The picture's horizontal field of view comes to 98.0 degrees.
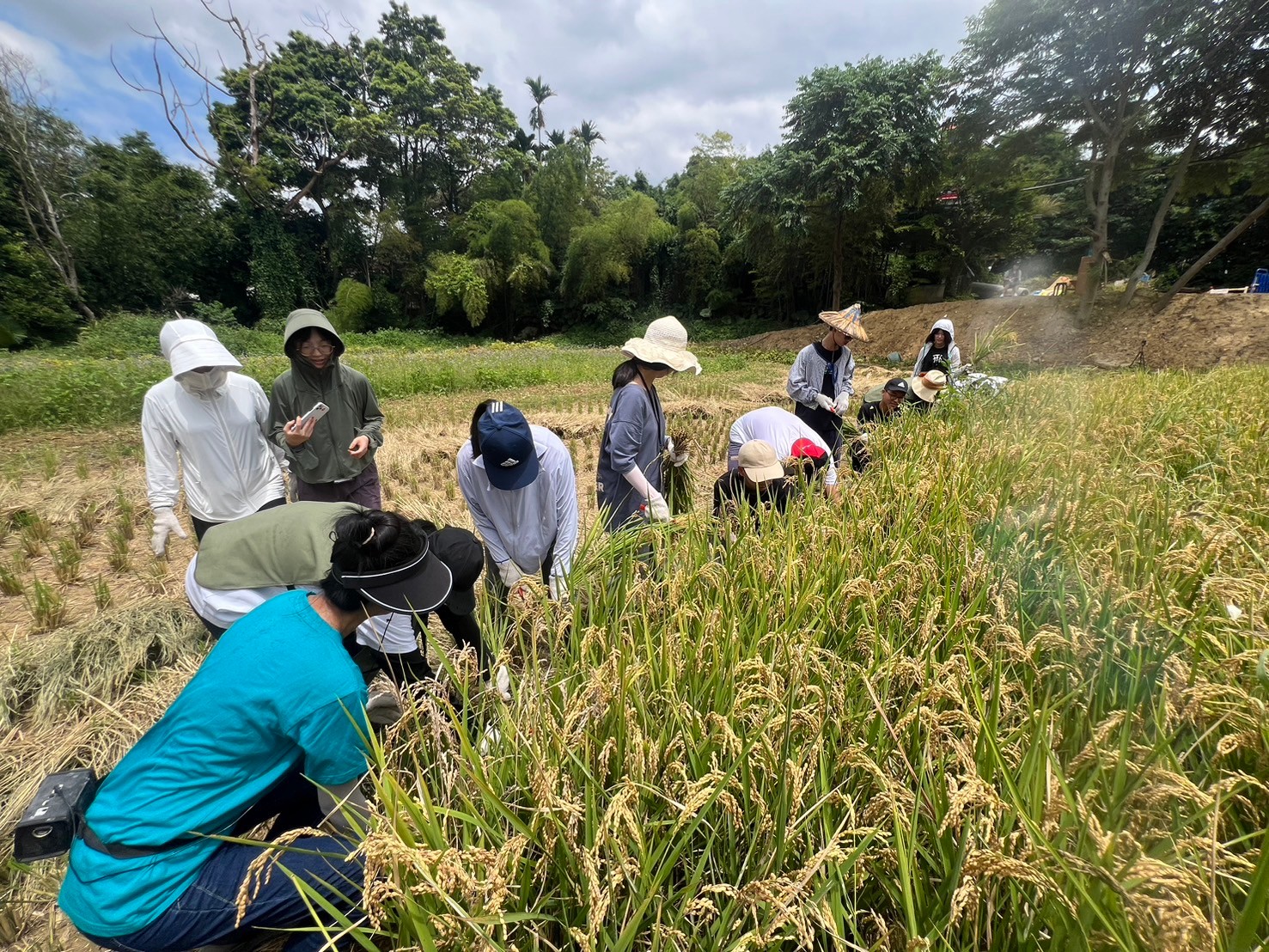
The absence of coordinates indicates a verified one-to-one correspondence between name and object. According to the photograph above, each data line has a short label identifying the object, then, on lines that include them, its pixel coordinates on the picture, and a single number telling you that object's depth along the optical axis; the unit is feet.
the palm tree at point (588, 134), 129.08
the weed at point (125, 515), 15.44
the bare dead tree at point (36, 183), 74.95
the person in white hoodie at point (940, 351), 15.67
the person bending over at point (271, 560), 6.77
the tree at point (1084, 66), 42.55
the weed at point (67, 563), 12.60
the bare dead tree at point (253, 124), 91.71
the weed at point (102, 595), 11.30
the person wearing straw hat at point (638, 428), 9.42
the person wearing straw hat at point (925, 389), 14.61
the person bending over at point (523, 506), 7.98
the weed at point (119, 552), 13.28
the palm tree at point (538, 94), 133.59
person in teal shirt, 4.52
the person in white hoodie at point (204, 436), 8.87
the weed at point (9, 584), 11.89
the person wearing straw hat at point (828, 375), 13.87
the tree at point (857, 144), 60.23
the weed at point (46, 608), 10.66
